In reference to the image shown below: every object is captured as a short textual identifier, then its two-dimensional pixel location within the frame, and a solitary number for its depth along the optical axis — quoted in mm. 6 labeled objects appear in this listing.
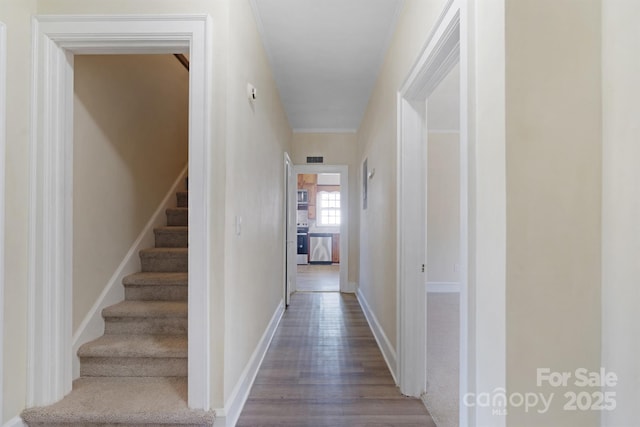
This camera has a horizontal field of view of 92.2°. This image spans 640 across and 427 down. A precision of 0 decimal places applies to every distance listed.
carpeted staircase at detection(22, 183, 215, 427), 1618
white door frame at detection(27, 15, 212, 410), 1632
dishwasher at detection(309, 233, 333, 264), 9281
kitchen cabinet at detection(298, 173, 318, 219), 9578
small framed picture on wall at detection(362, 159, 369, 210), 4135
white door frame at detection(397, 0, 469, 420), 2090
